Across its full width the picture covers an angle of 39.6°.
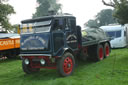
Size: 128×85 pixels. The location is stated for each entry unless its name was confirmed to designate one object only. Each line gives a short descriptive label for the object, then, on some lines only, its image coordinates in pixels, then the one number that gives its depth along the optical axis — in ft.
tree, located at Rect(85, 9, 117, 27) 263.72
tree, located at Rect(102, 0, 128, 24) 36.40
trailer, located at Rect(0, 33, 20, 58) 41.90
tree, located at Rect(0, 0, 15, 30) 86.96
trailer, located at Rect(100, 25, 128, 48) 58.59
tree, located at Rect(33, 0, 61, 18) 217.34
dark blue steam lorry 23.37
